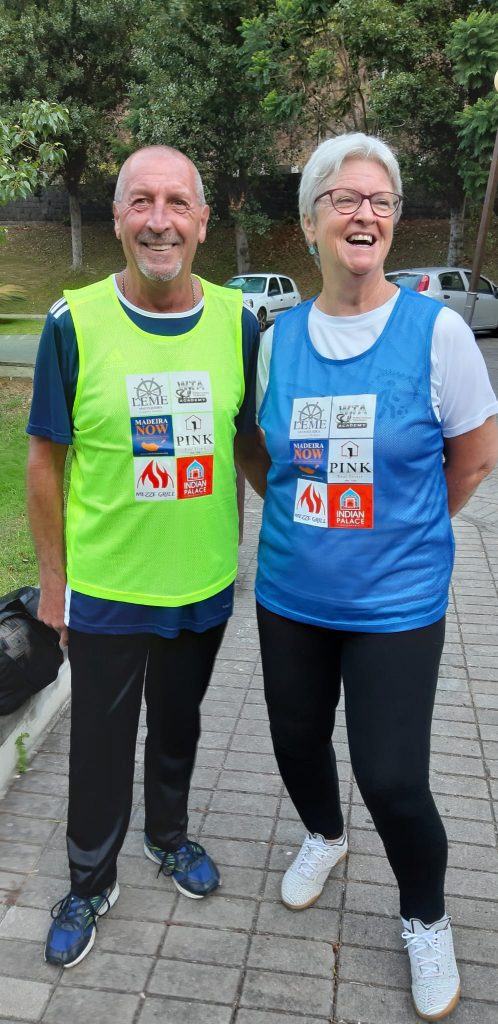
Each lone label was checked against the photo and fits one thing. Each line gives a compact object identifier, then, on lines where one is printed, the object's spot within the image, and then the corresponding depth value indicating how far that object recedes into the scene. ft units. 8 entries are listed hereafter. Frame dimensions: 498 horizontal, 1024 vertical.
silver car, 57.62
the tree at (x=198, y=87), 78.02
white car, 66.20
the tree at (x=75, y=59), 84.48
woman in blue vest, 6.38
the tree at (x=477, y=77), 60.34
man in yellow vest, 6.75
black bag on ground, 10.00
